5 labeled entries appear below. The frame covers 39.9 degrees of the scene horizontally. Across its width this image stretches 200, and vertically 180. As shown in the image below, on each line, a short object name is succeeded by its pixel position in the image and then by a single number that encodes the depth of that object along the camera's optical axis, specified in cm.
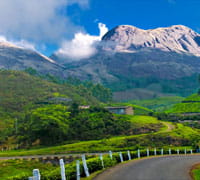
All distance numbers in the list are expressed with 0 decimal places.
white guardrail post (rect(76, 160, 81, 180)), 2039
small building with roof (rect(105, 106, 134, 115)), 14125
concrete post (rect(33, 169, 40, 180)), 1553
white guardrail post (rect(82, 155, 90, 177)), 2303
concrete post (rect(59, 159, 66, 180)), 1805
